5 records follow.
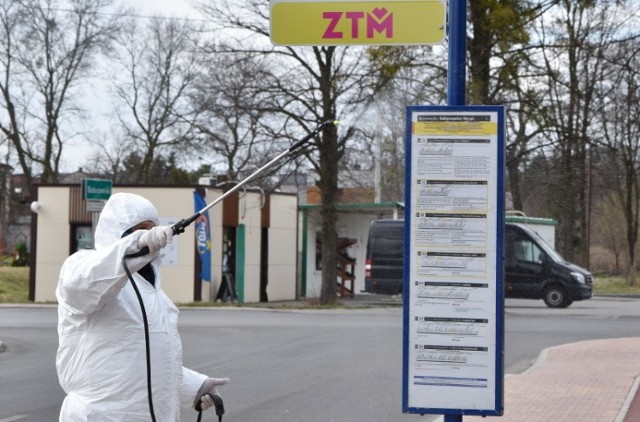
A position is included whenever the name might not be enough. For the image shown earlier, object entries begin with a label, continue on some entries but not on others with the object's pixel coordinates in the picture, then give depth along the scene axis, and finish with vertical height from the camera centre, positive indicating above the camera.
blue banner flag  29.92 -0.43
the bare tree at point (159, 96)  50.44 +6.25
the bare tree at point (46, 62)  46.28 +7.12
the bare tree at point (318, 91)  27.31 +3.55
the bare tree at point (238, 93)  27.52 +3.49
